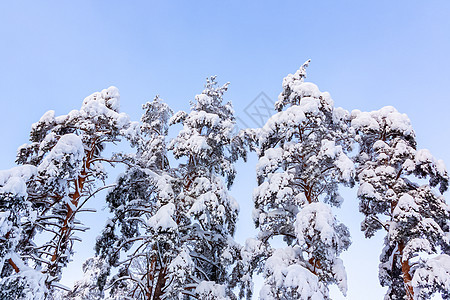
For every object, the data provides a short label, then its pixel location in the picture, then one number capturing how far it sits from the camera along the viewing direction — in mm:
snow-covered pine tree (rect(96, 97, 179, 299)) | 10180
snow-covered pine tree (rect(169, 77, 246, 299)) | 11789
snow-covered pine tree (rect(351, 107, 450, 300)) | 10935
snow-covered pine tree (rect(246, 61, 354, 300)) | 9430
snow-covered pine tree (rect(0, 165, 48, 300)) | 7424
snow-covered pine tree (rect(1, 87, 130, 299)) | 9168
